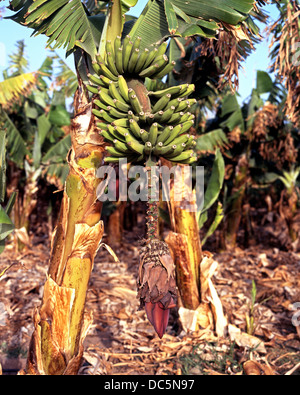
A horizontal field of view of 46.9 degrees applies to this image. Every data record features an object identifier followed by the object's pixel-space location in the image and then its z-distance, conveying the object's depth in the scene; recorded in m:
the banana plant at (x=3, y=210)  2.16
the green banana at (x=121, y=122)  1.96
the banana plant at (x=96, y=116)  1.99
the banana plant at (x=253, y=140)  7.96
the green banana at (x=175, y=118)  1.98
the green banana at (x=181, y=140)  1.96
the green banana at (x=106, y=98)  2.04
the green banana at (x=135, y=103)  1.92
